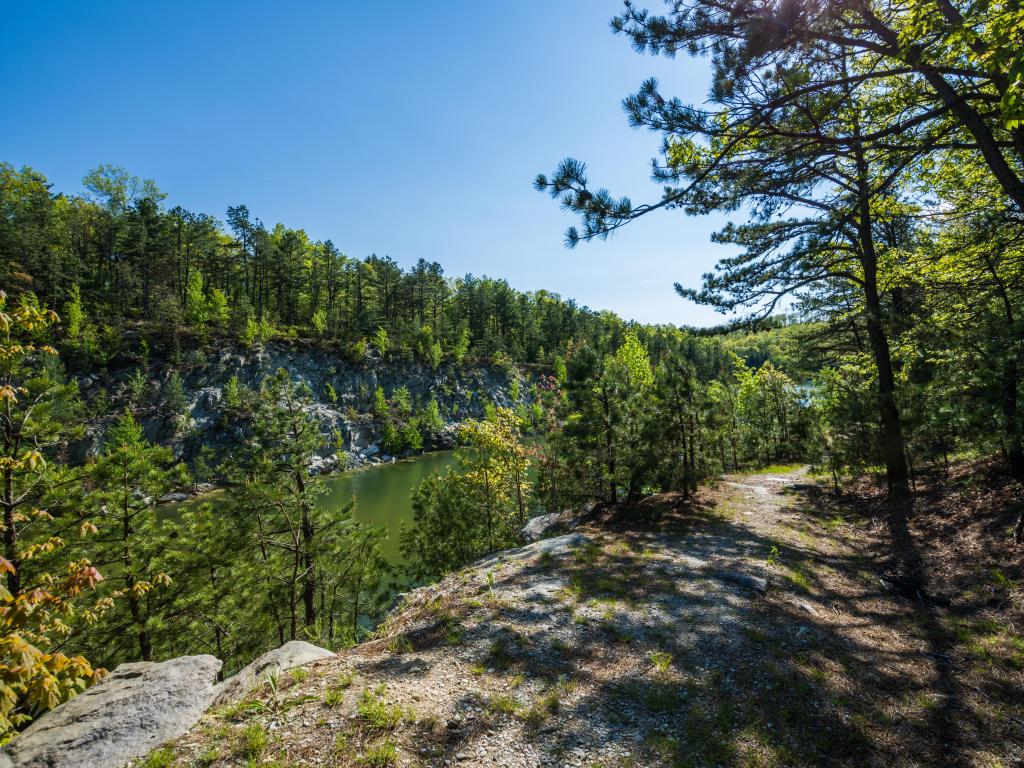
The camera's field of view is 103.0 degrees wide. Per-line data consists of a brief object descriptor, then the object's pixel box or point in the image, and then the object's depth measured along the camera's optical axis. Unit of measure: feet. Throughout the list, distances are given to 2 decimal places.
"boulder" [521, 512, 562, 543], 42.78
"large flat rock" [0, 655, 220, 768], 11.01
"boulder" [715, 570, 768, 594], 20.95
